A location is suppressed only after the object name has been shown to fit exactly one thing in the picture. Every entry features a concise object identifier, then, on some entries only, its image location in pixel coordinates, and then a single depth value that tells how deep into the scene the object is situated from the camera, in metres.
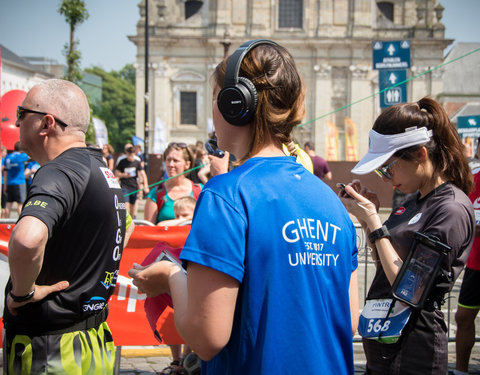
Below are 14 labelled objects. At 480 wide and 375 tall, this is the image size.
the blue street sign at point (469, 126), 16.39
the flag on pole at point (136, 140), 32.81
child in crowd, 5.49
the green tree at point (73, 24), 25.48
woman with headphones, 1.51
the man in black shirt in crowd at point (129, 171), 15.41
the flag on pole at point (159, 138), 35.75
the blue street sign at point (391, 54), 13.55
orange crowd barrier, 4.72
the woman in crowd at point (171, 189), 5.79
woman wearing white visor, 2.55
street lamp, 26.97
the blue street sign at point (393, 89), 12.72
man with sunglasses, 2.38
